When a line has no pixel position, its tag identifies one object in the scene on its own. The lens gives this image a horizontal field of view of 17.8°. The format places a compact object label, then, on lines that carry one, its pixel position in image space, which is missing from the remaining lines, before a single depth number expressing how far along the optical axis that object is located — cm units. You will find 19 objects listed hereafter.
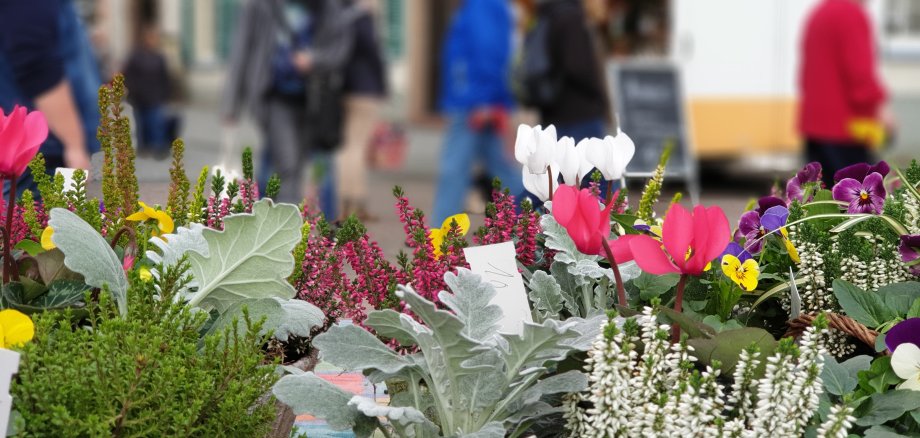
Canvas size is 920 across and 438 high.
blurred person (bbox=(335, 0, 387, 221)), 730
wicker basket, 217
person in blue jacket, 705
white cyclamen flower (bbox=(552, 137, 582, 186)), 229
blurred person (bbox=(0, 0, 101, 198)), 339
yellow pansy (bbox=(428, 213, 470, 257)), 232
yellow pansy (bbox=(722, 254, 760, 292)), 222
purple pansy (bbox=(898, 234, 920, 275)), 225
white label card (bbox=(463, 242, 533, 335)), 223
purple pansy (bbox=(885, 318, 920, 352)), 216
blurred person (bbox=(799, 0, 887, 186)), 680
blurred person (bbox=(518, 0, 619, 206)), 645
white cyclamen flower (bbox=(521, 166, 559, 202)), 232
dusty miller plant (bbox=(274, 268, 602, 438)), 212
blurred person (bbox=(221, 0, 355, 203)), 693
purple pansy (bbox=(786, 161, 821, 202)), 243
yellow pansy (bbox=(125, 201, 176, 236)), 230
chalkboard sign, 938
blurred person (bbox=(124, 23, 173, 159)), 1139
